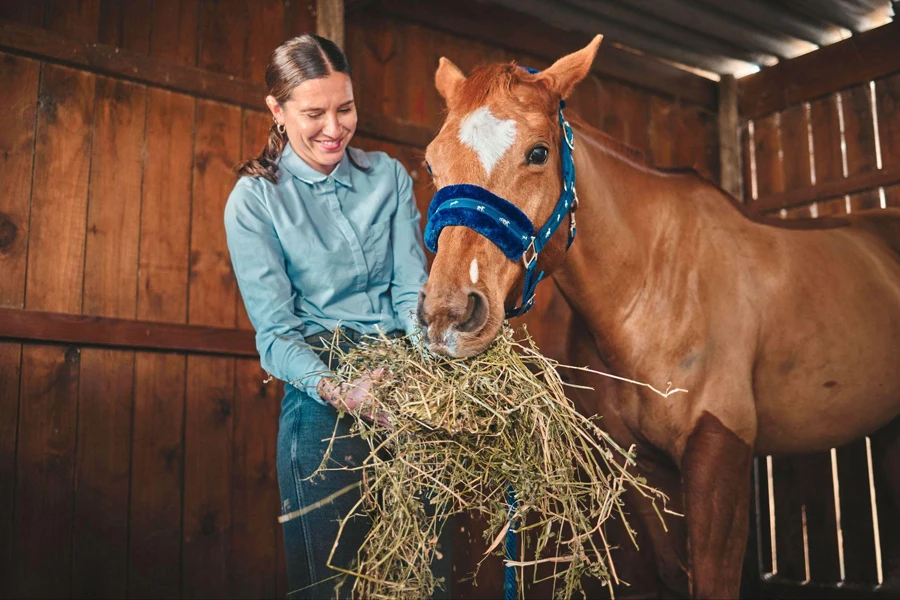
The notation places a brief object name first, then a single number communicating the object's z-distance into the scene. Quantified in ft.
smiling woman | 5.51
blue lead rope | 5.24
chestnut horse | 6.26
